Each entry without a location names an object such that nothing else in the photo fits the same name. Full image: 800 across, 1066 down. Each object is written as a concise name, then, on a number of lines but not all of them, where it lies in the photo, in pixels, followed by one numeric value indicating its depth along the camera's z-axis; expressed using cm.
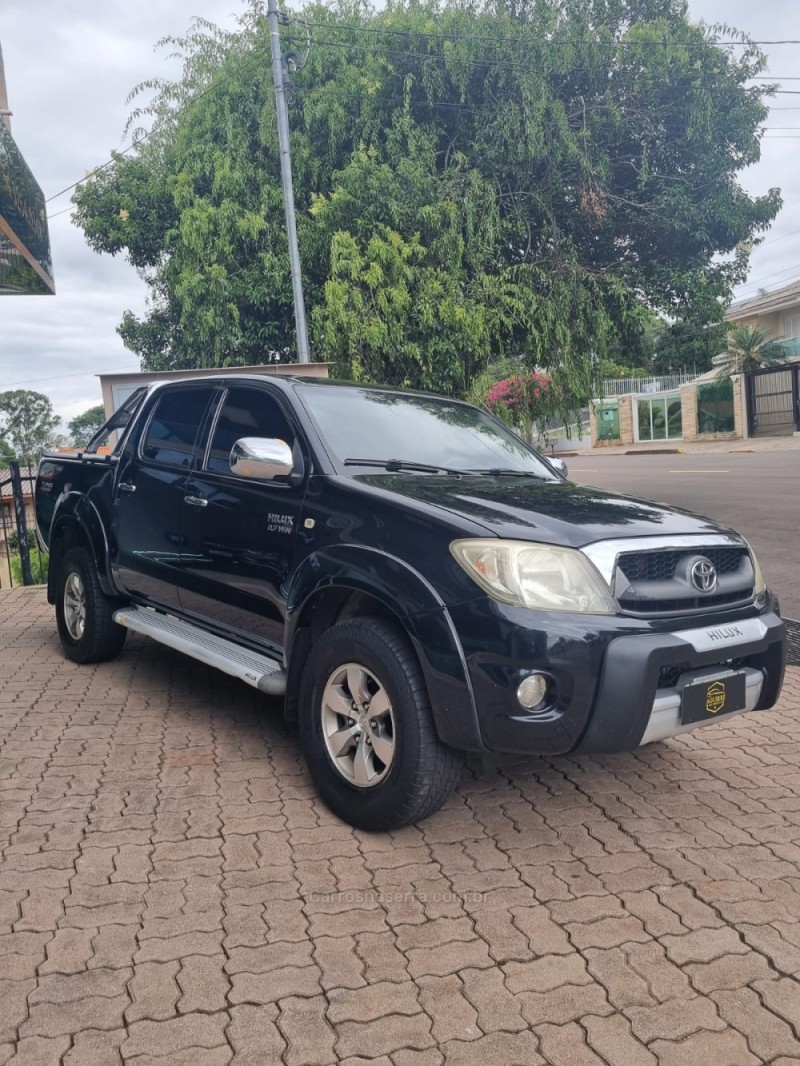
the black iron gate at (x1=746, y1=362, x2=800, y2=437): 3438
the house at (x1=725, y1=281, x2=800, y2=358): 4350
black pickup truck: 310
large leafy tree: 1536
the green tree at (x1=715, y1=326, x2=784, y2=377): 3769
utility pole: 1488
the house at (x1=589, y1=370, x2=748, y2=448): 3784
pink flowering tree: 1736
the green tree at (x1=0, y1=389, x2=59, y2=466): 7150
